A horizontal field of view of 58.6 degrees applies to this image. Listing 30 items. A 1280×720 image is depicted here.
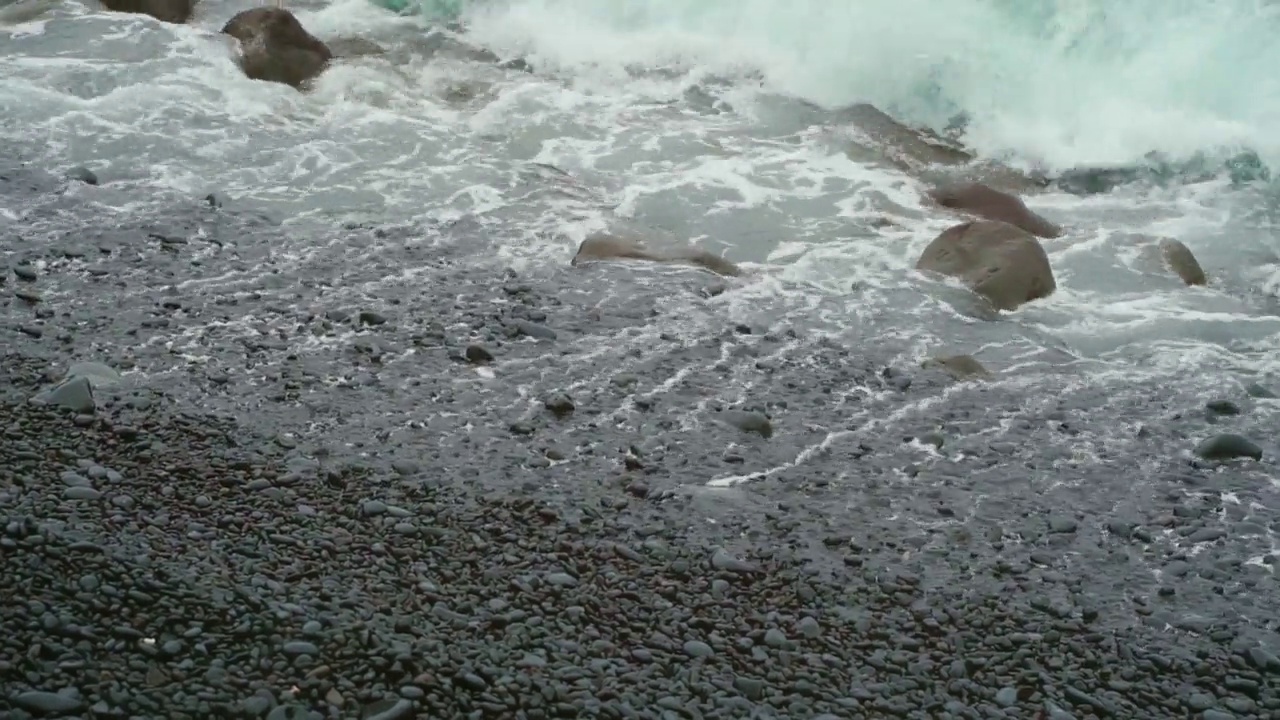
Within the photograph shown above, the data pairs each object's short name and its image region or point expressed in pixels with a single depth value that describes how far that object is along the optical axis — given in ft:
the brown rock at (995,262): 36.78
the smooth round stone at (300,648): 18.94
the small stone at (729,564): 22.59
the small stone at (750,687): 19.34
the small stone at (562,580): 21.62
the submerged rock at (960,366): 31.73
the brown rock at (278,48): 49.78
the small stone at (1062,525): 25.04
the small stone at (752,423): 27.94
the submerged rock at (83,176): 37.19
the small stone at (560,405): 27.73
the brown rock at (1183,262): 39.47
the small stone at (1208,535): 25.04
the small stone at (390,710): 17.92
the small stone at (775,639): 20.61
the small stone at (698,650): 20.12
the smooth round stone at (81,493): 22.11
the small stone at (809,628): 21.03
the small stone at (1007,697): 19.74
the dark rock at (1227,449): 28.35
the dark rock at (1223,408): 30.42
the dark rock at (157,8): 55.01
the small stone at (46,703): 16.94
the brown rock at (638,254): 36.55
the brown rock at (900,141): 48.93
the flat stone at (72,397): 25.11
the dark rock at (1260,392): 31.55
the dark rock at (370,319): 30.99
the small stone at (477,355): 29.66
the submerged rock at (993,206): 42.80
